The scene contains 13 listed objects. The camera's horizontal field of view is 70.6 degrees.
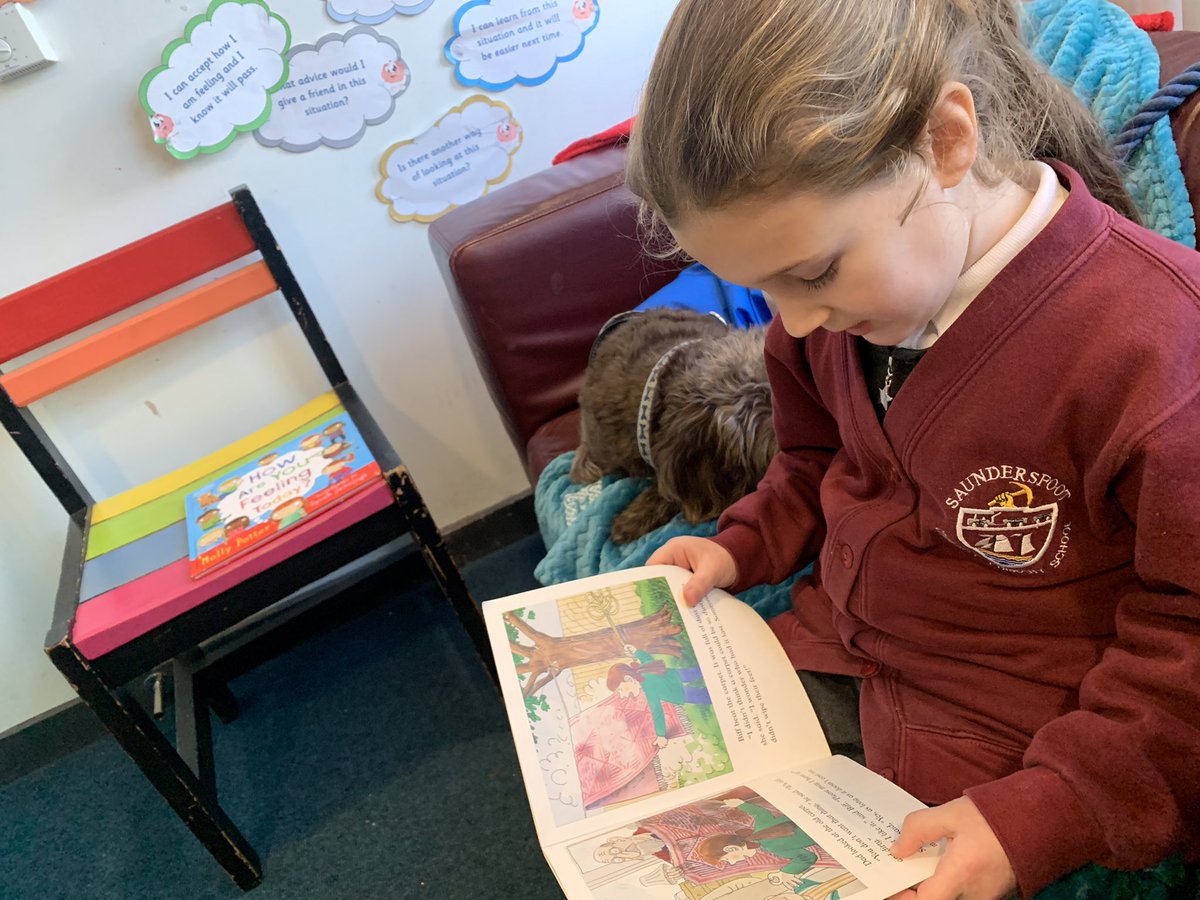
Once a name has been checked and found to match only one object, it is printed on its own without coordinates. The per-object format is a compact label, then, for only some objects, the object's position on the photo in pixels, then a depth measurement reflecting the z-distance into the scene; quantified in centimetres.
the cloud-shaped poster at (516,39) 145
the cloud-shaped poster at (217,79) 129
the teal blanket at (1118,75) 78
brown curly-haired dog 115
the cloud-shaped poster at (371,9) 135
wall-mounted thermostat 120
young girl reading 52
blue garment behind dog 140
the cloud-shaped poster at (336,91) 137
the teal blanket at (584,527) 116
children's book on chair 117
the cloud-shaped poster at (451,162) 149
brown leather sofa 128
